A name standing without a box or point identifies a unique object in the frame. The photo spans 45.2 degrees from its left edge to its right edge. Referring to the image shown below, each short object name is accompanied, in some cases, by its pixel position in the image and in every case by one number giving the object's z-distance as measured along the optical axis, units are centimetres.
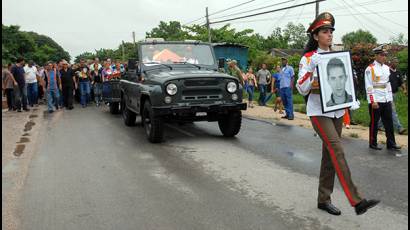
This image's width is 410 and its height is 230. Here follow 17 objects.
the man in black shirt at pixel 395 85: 1016
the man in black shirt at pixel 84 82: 1808
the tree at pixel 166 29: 7306
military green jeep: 898
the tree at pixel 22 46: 5316
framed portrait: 470
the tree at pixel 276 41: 8038
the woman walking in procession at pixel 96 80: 1884
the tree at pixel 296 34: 9975
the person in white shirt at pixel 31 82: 1789
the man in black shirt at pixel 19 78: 1650
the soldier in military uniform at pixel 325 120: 460
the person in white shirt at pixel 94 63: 1912
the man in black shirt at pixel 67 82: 1712
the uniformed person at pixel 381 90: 844
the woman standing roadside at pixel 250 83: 1777
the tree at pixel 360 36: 8919
